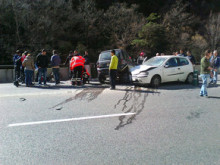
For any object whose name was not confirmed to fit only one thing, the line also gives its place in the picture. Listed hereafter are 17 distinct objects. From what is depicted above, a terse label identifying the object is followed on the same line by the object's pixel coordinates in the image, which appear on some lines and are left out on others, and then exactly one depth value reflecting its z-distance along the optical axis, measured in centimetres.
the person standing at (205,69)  806
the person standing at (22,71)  1189
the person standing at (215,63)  1161
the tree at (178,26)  3047
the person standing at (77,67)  1121
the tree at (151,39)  2650
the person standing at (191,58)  1403
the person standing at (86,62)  1366
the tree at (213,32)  3778
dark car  1205
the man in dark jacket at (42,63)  1109
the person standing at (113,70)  989
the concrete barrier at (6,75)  1491
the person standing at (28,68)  1084
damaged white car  1060
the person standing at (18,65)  1198
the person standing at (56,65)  1177
